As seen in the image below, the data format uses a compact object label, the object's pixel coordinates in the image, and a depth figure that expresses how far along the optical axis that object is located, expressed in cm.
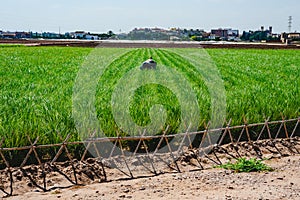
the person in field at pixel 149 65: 1273
